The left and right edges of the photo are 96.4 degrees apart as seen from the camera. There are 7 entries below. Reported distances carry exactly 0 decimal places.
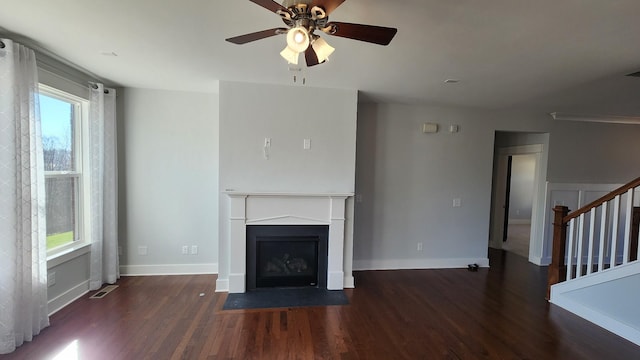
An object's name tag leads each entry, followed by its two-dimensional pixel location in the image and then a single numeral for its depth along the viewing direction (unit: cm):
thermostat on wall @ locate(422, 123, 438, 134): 423
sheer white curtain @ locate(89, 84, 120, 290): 325
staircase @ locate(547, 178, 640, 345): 260
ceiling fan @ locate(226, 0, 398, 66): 143
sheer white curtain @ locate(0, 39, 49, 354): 215
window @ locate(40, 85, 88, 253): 286
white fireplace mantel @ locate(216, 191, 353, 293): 333
